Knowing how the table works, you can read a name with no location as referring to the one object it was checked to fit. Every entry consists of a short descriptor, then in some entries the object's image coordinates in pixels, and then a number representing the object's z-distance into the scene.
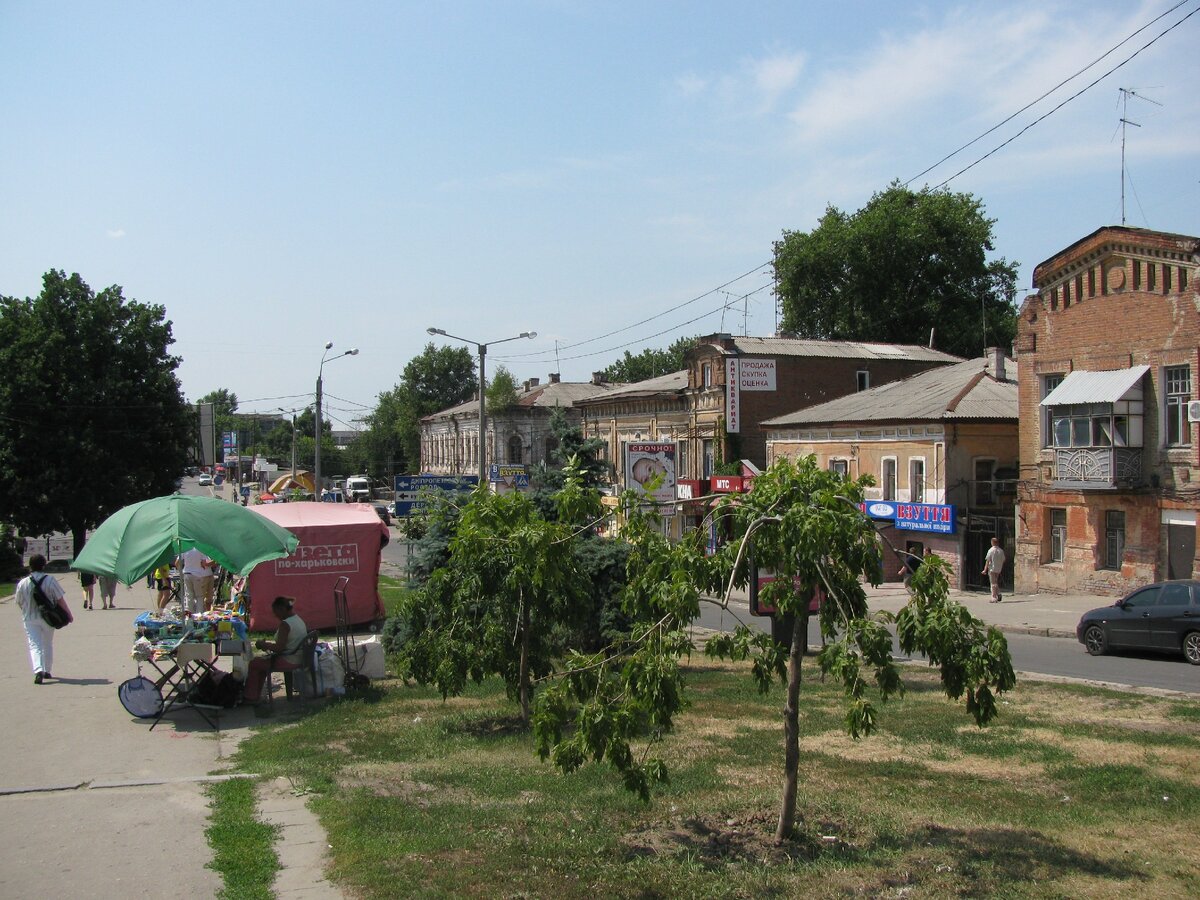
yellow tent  55.66
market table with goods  12.16
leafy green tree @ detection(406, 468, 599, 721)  10.79
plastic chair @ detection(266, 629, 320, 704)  13.24
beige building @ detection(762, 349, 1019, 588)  32.53
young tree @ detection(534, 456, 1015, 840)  6.50
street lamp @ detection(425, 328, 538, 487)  35.72
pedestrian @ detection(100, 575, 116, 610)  24.33
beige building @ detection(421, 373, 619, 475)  70.69
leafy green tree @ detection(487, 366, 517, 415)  69.75
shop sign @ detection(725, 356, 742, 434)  44.50
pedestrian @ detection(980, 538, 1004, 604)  29.11
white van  82.49
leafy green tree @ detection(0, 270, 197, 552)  42.53
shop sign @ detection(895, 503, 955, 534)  32.41
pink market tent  20.36
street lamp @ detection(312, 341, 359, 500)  42.95
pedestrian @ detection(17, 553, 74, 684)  13.82
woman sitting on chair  12.91
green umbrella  12.44
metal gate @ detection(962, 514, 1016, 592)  31.78
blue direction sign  31.92
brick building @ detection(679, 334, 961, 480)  44.72
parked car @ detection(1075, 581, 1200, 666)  17.69
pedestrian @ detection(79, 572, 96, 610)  23.49
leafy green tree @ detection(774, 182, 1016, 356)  59.72
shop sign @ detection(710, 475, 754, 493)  39.75
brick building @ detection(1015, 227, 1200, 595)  25.70
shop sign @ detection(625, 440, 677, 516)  36.00
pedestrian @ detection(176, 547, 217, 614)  19.90
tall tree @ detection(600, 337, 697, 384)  91.19
